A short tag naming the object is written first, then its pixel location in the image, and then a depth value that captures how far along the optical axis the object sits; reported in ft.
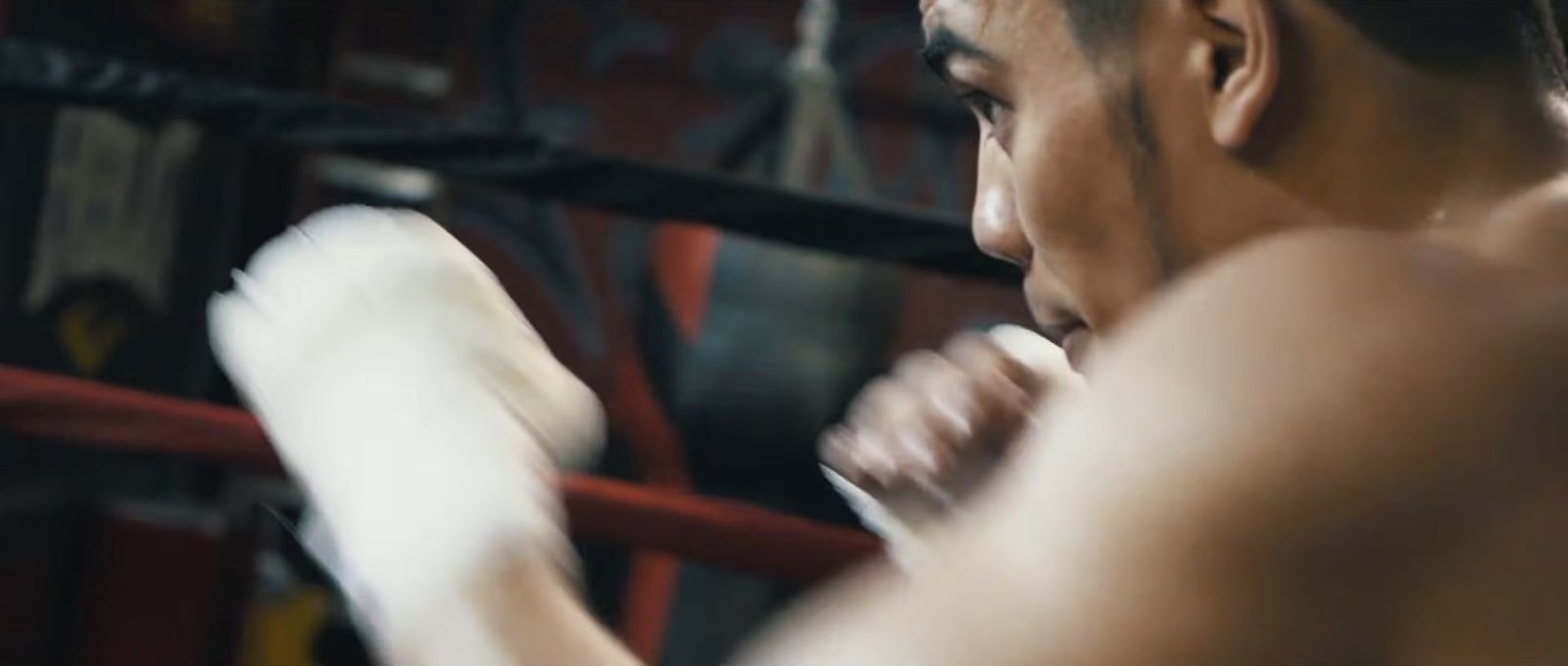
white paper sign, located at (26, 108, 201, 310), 6.77
